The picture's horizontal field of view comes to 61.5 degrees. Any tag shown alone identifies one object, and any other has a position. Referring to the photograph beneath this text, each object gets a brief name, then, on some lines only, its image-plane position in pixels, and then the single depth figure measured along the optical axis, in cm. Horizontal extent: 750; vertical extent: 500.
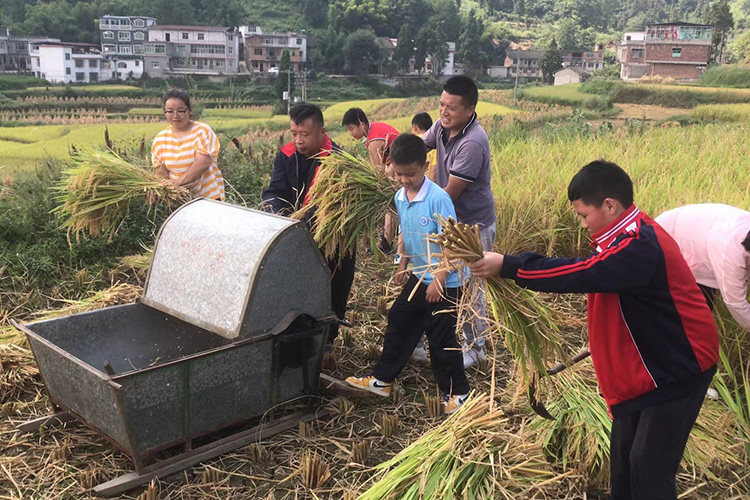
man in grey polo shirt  366
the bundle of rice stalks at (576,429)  297
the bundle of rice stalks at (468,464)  251
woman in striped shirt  453
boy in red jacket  208
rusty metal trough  295
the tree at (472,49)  7606
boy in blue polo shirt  328
